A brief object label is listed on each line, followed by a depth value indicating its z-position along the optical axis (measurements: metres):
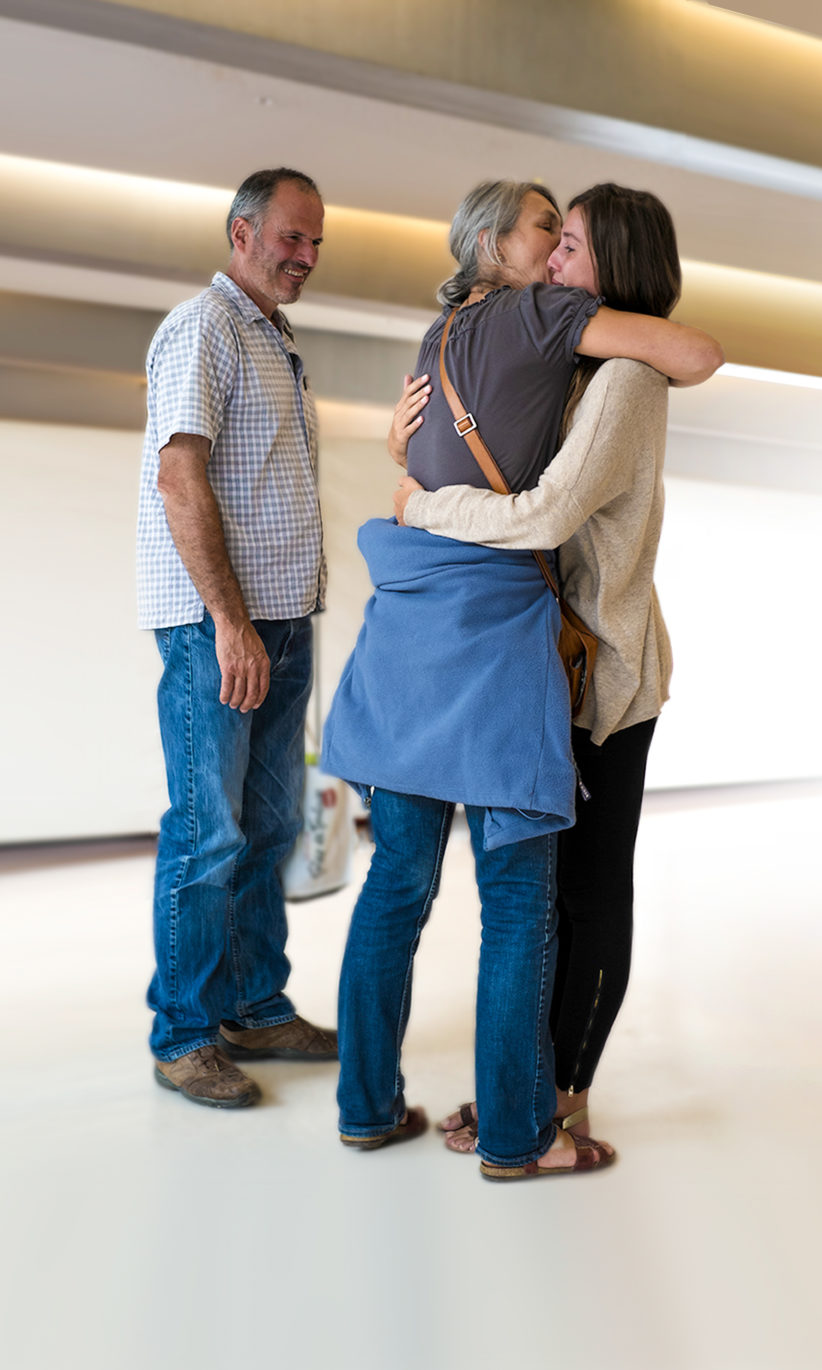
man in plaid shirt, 1.99
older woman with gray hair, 1.62
